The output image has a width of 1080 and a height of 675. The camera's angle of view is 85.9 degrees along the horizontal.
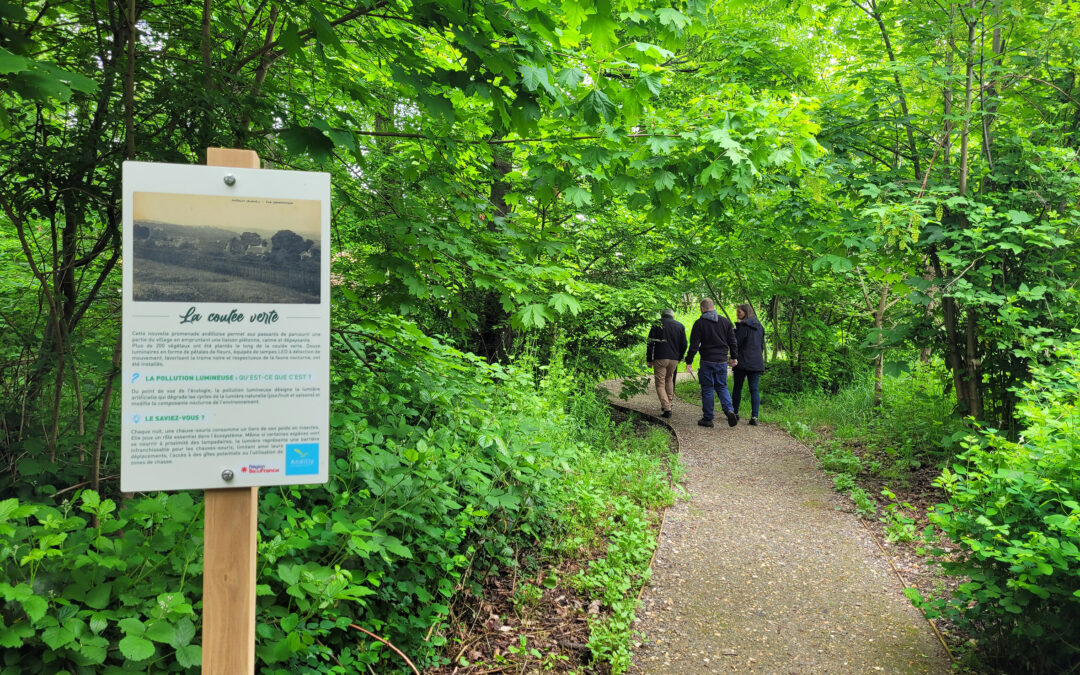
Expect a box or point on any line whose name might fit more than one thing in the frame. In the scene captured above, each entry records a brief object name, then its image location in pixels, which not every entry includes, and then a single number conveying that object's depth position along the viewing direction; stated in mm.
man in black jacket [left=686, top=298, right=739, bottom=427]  9898
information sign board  1740
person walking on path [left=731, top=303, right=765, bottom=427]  9906
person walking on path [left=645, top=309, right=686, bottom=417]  10742
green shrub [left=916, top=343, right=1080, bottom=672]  2703
